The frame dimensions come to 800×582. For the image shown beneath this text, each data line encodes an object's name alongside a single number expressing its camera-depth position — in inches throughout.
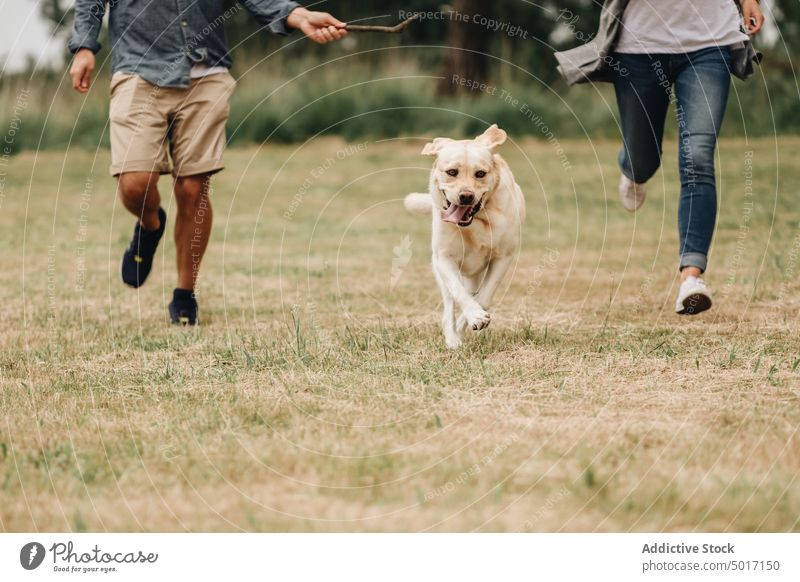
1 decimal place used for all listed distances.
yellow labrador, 219.1
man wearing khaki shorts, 256.8
